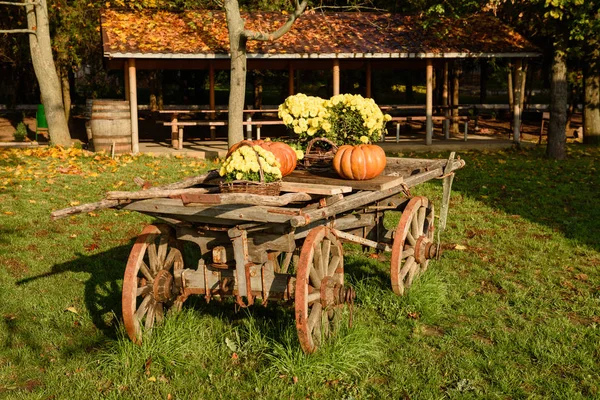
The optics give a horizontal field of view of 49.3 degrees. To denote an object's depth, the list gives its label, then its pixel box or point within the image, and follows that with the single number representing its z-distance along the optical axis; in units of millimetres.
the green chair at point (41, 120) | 18781
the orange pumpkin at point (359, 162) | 5422
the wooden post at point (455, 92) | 21609
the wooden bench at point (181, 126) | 16922
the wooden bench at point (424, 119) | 17706
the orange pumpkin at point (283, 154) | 5328
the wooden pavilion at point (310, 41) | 15977
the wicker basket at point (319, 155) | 5988
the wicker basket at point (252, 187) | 4520
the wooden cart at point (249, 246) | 4246
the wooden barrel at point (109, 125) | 15438
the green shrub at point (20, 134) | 19297
